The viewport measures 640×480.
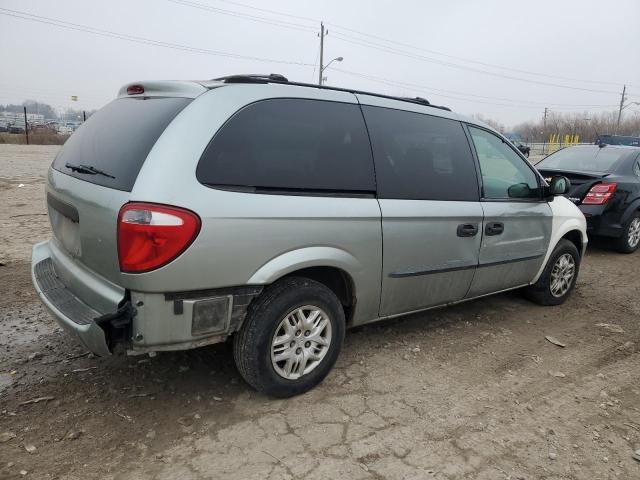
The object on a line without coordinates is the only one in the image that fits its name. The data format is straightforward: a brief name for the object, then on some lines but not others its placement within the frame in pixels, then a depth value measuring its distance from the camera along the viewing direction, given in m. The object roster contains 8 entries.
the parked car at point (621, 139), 26.50
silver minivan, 2.33
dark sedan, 6.72
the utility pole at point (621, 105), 68.54
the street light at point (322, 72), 36.72
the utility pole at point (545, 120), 75.56
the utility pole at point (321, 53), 36.75
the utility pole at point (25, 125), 29.95
